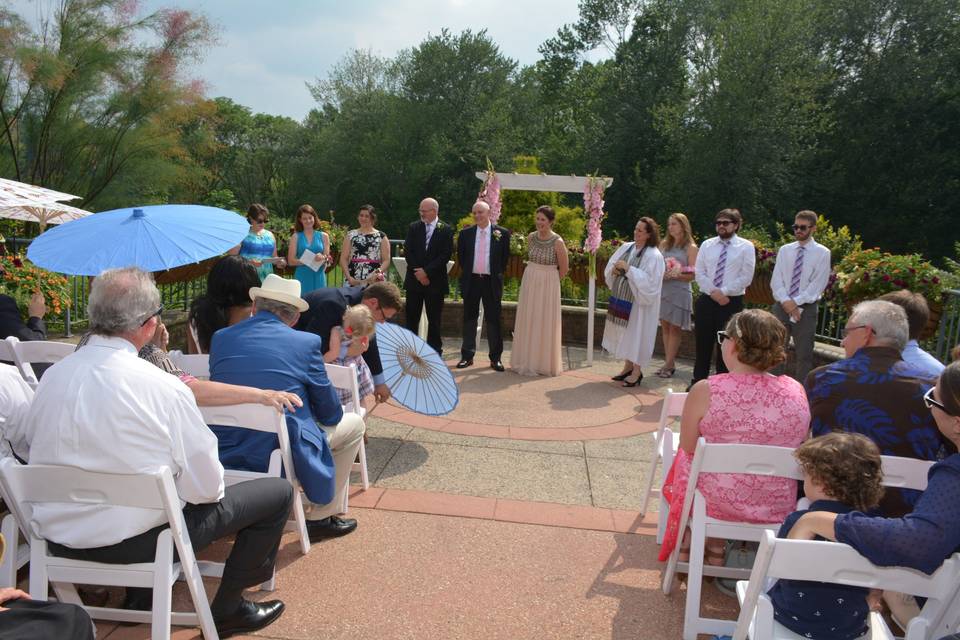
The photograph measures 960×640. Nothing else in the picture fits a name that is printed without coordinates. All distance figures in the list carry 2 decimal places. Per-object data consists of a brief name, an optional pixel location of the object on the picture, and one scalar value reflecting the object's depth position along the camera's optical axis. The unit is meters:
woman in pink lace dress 2.93
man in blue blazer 3.15
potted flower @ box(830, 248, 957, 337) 6.20
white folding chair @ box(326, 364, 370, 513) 4.00
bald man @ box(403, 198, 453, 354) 7.68
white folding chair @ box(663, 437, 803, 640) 2.63
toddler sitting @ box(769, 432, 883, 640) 2.16
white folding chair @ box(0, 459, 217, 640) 2.18
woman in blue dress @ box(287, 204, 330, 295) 7.82
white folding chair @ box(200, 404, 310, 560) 2.89
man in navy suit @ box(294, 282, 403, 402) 4.38
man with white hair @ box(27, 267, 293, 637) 2.20
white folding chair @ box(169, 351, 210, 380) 3.76
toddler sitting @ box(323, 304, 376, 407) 4.12
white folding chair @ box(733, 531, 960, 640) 1.94
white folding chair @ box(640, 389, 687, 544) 3.62
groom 7.64
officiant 7.14
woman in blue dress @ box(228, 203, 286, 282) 7.62
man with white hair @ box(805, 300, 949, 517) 2.84
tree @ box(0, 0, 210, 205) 16.50
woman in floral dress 7.68
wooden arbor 8.46
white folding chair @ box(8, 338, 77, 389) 3.88
